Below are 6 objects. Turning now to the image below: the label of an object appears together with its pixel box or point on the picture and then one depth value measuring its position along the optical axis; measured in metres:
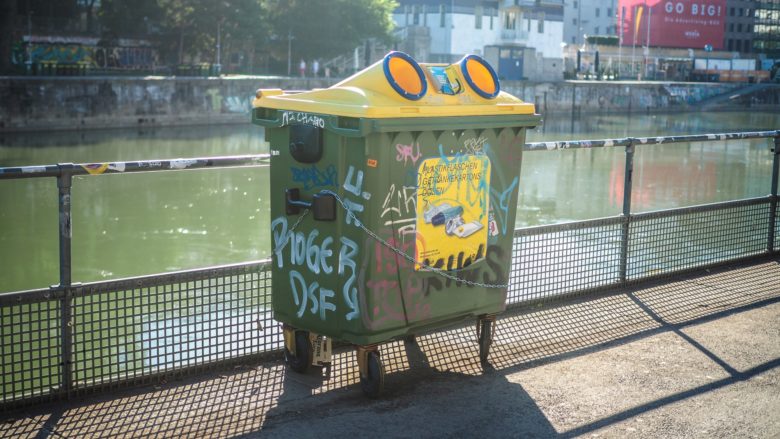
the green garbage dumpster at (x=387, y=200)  4.89
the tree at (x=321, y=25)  58.75
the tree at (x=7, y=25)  46.72
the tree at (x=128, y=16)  53.91
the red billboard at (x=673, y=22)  106.00
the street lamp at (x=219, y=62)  51.06
